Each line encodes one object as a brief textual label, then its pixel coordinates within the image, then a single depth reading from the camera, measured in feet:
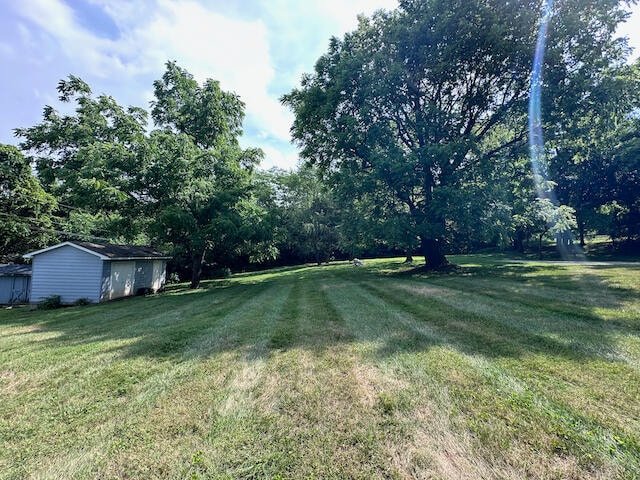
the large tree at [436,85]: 41.57
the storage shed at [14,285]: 56.39
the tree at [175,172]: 46.65
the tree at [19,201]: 62.39
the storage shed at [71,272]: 43.09
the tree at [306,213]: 100.53
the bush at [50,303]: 41.39
